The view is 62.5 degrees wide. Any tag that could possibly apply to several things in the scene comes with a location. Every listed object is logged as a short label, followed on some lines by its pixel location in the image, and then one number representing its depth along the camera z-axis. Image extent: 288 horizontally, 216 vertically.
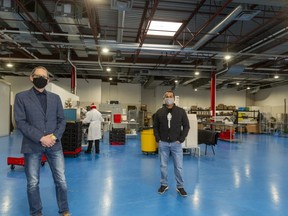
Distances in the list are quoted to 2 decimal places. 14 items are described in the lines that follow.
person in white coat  6.91
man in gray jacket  2.28
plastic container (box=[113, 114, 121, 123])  10.87
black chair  6.66
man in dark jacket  3.41
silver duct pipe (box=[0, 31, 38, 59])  6.99
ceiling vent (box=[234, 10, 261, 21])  5.03
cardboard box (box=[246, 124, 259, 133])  16.19
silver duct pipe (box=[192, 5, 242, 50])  5.12
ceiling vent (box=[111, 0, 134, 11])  4.66
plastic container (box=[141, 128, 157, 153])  6.78
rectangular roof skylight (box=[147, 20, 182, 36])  6.69
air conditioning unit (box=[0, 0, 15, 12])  5.23
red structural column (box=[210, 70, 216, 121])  12.22
